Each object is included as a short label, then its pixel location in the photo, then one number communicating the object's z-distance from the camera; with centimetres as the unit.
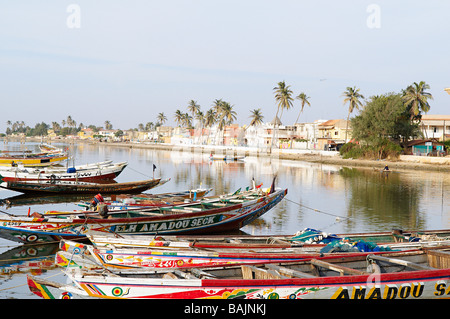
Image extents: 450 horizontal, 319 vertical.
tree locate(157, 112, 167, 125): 18912
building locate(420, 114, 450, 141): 8156
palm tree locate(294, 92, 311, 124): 10640
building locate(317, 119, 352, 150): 9331
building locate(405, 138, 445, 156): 6681
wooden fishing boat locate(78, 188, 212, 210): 1947
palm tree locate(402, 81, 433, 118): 6744
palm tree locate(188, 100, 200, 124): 14238
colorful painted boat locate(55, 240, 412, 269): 1110
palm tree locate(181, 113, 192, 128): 15700
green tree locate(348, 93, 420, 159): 6562
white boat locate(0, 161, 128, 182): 3098
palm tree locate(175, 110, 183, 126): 15812
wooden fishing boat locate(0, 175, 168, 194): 2889
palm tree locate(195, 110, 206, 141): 13988
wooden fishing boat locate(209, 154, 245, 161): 7494
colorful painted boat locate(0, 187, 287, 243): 1507
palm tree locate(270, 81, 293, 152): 9862
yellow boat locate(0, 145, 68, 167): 4694
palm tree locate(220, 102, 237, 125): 12281
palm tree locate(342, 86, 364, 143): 8569
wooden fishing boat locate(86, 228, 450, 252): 1210
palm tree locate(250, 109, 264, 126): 11900
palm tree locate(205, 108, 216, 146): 13344
